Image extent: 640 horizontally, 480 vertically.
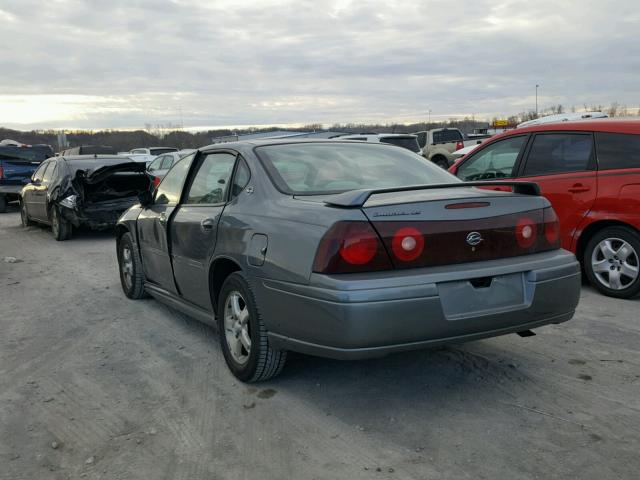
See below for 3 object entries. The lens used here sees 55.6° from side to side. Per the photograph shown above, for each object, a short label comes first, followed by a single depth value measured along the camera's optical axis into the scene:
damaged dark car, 10.83
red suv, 5.57
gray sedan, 3.09
